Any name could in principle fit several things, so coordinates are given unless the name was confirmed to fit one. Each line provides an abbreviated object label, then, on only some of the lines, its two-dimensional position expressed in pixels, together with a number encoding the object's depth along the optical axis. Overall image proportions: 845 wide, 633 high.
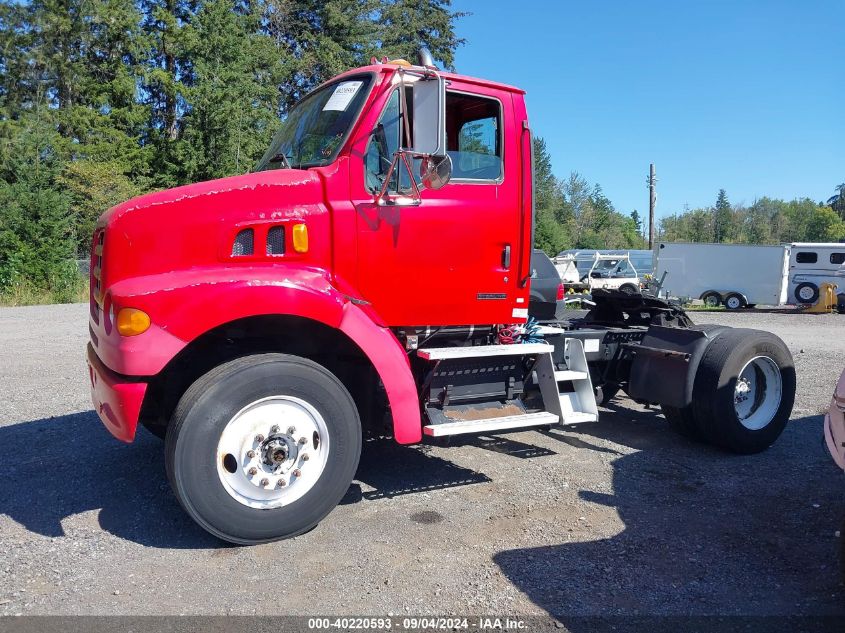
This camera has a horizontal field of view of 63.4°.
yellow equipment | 24.71
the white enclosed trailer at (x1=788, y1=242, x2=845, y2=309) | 26.75
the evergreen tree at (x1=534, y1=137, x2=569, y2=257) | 53.66
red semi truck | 3.90
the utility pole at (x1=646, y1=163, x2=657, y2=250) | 45.41
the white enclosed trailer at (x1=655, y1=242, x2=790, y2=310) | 25.95
